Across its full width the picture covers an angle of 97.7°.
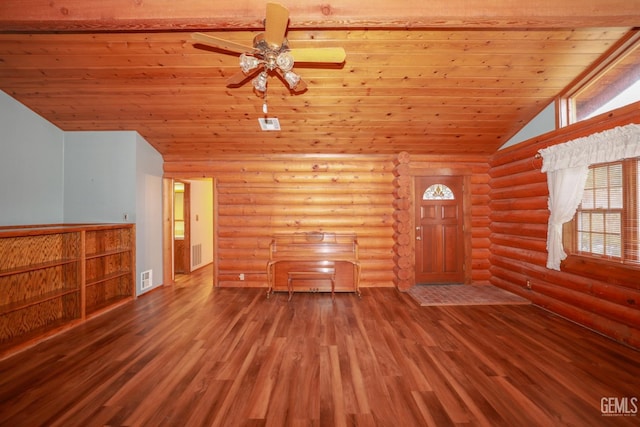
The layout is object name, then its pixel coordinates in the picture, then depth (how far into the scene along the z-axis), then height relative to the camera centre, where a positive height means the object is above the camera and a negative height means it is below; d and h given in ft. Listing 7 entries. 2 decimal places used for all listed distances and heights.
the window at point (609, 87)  11.30 +5.65
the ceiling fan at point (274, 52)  6.91 +4.65
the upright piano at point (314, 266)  17.20 -3.28
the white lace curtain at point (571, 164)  10.82 +2.23
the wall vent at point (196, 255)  24.18 -3.60
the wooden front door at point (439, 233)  19.86 -1.38
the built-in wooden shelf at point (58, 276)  11.21 -2.99
